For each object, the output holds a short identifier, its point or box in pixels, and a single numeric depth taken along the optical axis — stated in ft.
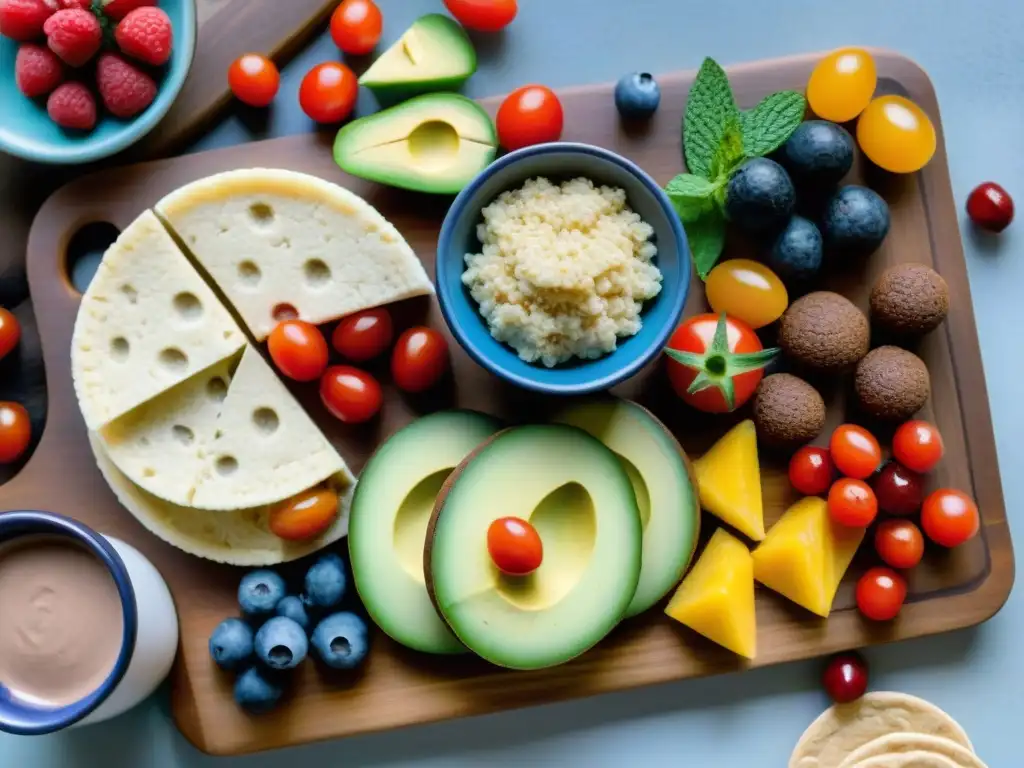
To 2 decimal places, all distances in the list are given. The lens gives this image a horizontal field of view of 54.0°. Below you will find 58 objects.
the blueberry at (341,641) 1.31
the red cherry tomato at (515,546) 1.19
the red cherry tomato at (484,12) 1.41
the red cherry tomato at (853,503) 1.32
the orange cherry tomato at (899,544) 1.36
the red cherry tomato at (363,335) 1.34
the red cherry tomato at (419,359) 1.33
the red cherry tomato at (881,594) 1.35
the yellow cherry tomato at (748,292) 1.34
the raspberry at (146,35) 1.28
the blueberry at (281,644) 1.28
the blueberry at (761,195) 1.27
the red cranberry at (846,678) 1.41
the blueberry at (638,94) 1.36
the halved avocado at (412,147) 1.35
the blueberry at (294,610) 1.33
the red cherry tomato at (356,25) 1.40
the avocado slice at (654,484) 1.30
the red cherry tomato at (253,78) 1.38
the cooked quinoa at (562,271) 1.19
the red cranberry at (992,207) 1.46
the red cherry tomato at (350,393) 1.33
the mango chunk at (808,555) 1.35
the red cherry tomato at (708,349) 1.32
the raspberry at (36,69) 1.31
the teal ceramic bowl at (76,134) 1.33
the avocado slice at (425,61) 1.39
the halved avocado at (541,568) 1.23
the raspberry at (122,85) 1.31
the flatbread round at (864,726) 1.44
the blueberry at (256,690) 1.32
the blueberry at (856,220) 1.32
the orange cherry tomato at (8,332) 1.40
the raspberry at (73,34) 1.26
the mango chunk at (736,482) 1.35
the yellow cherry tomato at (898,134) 1.36
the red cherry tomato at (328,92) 1.38
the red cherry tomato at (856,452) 1.34
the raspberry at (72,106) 1.31
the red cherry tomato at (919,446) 1.35
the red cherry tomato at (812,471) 1.35
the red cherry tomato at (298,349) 1.31
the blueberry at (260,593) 1.32
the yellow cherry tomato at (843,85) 1.35
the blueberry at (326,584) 1.32
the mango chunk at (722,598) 1.33
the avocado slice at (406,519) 1.28
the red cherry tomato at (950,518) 1.36
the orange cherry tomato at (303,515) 1.30
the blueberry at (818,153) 1.32
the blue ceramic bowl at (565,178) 1.23
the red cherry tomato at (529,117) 1.34
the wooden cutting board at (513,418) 1.37
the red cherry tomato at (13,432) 1.38
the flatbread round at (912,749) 1.42
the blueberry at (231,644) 1.31
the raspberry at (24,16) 1.29
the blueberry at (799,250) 1.32
